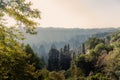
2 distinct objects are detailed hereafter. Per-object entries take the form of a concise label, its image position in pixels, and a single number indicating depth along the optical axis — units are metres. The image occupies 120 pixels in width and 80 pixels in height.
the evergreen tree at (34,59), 30.32
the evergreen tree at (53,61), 76.29
